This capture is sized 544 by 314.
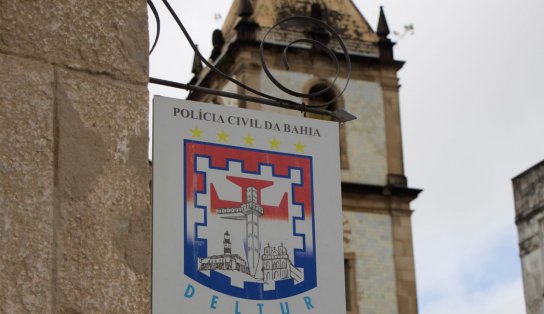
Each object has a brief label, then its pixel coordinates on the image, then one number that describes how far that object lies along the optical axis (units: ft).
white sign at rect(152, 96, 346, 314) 15.84
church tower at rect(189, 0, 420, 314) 98.22
